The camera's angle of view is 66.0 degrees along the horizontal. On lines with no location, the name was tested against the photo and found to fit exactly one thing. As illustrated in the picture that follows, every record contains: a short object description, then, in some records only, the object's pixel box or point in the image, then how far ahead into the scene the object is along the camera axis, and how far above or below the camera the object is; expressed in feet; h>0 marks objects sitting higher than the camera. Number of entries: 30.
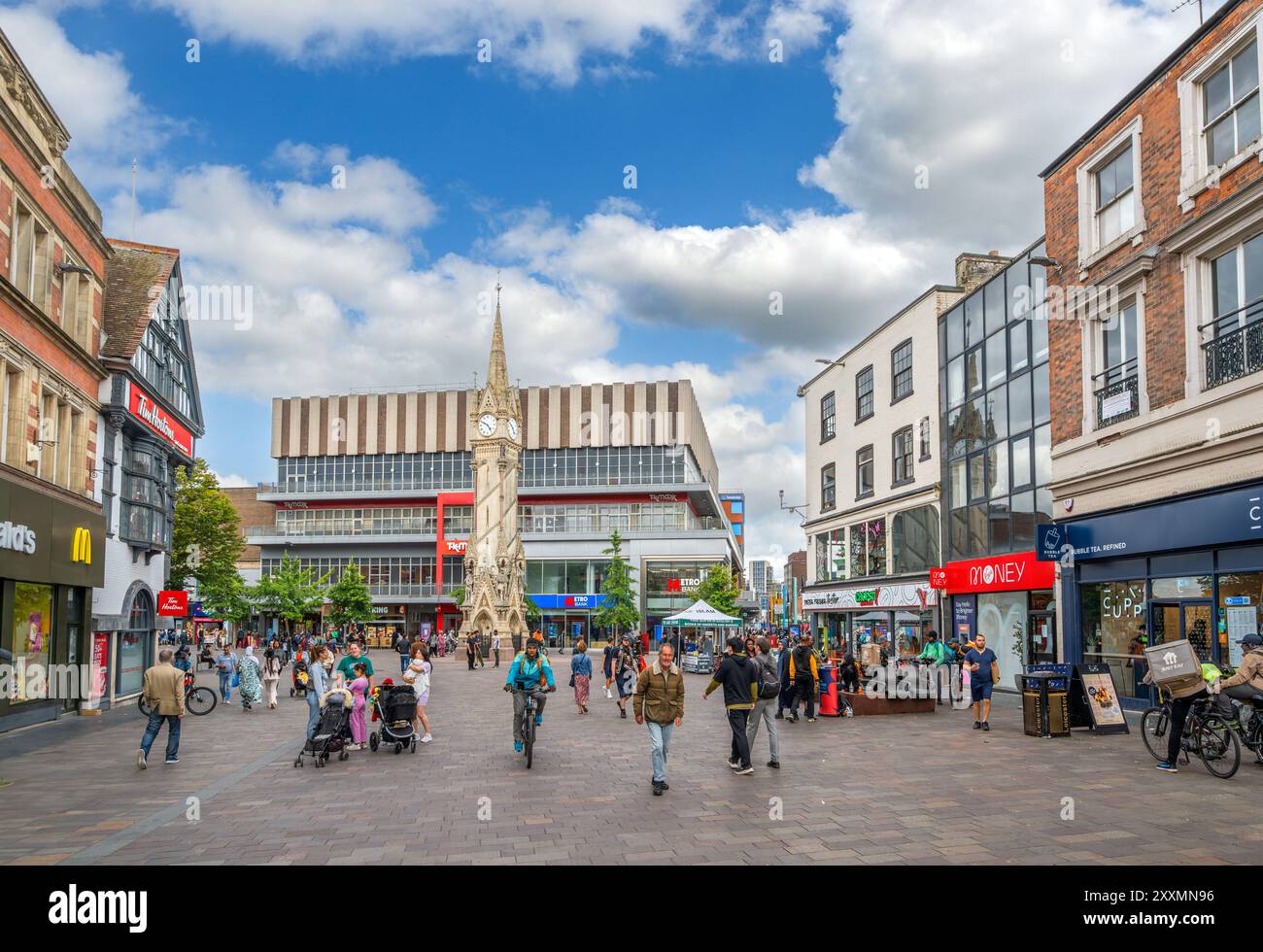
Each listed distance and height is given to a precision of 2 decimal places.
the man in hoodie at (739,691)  39.27 -4.80
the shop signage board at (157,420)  77.61 +13.23
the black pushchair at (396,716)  46.40 -6.78
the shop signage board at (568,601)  245.45 -7.12
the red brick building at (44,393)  56.34 +11.75
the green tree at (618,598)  209.15 -5.58
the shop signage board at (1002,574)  77.41 -0.20
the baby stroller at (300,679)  84.39 -9.06
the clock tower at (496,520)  198.80 +11.42
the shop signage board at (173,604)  81.00 -2.46
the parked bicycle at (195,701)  70.74 -9.24
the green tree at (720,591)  206.18 -3.85
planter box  63.16 -8.68
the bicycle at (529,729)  41.78 -6.68
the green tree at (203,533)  164.76 +7.15
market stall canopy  129.49 -5.97
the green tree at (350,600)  182.46 -4.91
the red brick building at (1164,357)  51.80 +12.85
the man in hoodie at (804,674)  60.08 -6.30
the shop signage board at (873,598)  97.40 -3.04
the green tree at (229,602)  130.41 -3.81
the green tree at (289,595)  147.08 -3.20
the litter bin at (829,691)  62.44 -7.58
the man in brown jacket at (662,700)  35.65 -4.76
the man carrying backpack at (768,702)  40.86 -5.54
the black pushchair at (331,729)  42.83 -6.91
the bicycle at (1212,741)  36.22 -6.47
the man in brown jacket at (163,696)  42.39 -5.30
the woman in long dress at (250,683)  73.97 -8.29
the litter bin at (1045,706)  50.75 -7.03
